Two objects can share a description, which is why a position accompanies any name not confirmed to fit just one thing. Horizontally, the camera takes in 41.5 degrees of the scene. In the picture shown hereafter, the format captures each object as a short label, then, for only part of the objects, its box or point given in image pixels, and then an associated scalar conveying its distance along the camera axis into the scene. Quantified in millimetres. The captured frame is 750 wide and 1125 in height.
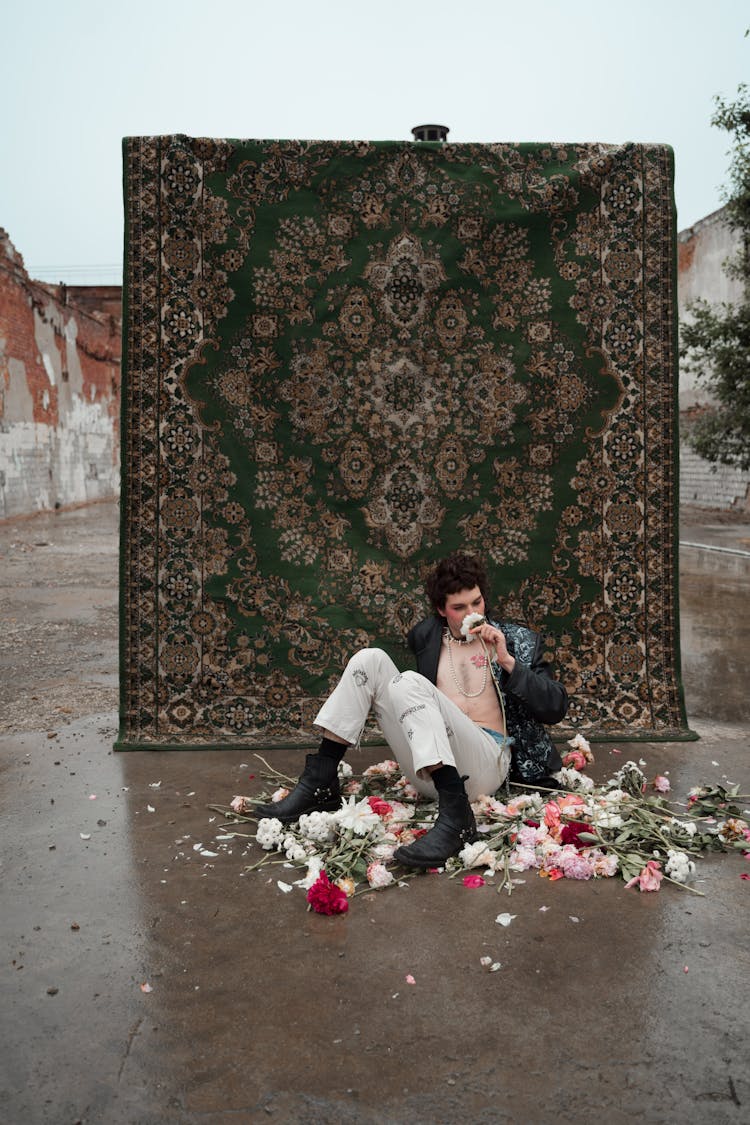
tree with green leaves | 11578
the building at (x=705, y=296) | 17797
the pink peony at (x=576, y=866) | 2979
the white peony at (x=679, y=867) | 2928
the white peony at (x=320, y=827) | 3180
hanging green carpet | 4391
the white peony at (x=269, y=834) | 3172
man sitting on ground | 3076
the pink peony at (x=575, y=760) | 4016
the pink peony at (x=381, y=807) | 3359
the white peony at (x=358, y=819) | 3158
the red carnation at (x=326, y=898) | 2723
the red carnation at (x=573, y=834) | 3119
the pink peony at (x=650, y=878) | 2881
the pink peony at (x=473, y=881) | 2918
